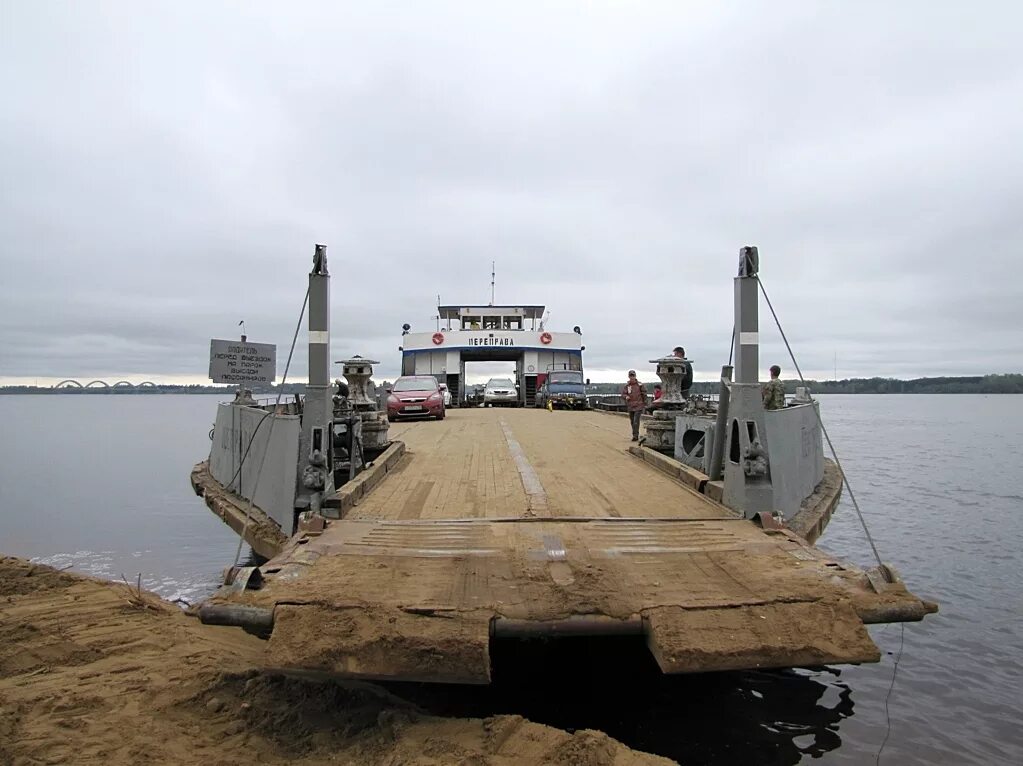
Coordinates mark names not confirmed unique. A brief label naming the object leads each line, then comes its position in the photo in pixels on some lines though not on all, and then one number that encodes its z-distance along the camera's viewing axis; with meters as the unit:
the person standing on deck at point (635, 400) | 12.87
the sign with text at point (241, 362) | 10.97
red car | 20.09
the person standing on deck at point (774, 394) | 9.65
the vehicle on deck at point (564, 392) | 27.01
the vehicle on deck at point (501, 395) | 31.33
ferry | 3.74
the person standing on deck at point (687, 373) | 10.54
